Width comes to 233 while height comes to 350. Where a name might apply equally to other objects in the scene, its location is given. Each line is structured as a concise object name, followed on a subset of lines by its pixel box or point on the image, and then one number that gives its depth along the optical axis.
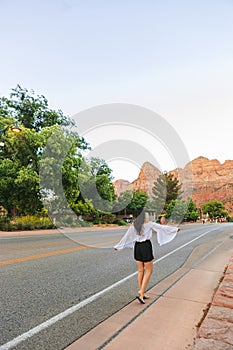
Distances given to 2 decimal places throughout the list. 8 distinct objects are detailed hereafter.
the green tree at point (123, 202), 48.81
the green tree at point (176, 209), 64.56
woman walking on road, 4.22
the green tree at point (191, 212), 73.67
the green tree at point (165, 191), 70.69
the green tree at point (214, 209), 113.88
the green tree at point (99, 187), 37.67
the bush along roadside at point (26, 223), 19.95
